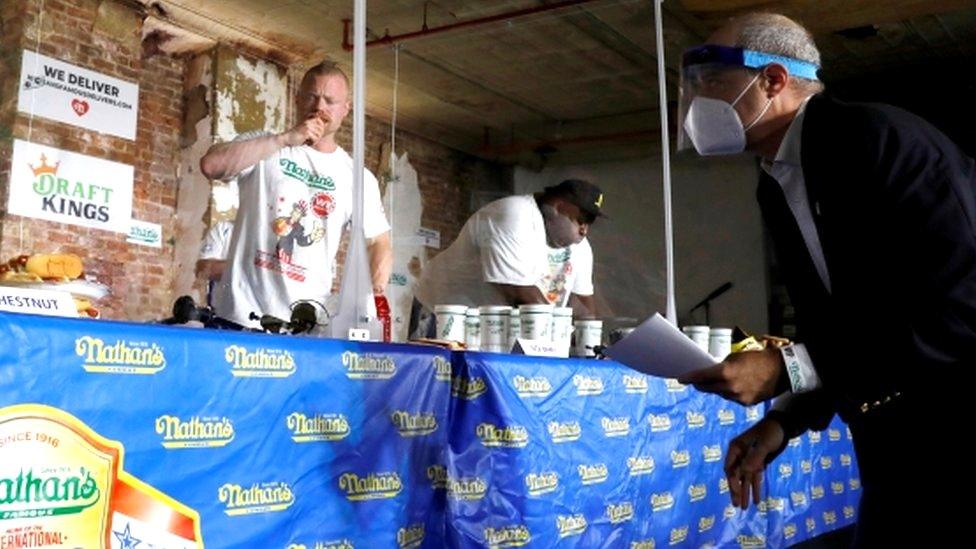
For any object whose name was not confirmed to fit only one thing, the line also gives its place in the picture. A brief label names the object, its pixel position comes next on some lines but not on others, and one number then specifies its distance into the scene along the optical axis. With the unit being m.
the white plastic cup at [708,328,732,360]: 3.12
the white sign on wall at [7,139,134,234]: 5.18
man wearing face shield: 1.11
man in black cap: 3.04
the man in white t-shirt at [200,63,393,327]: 2.57
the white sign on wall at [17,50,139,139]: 5.29
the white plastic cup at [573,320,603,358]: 2.70
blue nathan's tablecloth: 1.09
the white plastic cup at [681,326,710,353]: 3.01
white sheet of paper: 1.31
